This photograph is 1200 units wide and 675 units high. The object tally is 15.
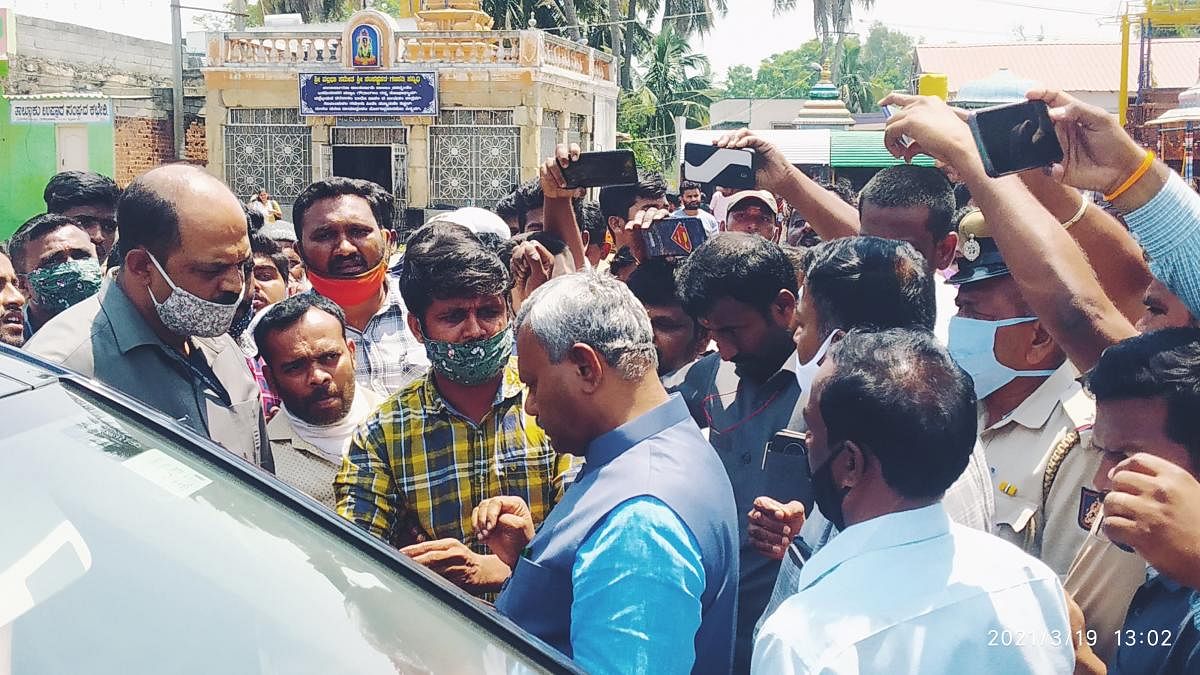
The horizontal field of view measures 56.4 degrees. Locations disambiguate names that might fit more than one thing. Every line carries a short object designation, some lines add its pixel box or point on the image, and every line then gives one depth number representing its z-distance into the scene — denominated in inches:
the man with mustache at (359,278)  153.1
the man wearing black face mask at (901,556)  64.3
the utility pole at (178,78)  866.8
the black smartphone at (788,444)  100.6
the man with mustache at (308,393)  122.0
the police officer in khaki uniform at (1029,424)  92.9
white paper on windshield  61.9
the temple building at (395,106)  815.7
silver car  54.0
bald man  108.5
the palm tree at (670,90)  1272.1
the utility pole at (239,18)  1240.2
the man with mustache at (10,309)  161.3
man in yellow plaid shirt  103.5
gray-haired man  70.3
